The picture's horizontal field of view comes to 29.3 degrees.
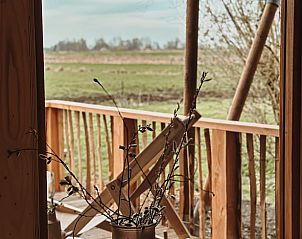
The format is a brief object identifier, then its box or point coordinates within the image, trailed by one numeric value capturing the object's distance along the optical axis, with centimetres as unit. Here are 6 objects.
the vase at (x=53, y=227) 215
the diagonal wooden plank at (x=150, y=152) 322
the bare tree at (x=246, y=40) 546
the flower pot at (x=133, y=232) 185
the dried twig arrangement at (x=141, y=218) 191
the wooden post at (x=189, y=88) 408
